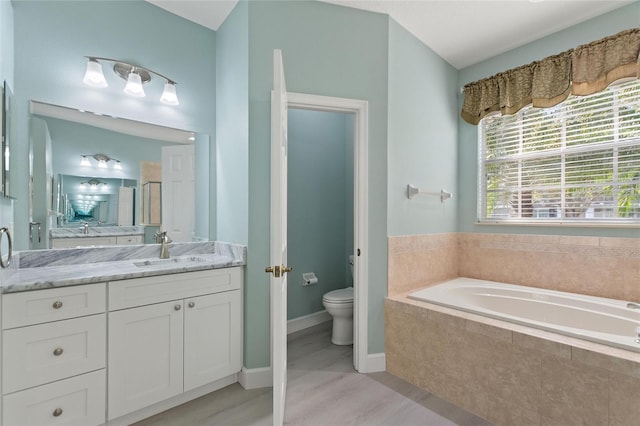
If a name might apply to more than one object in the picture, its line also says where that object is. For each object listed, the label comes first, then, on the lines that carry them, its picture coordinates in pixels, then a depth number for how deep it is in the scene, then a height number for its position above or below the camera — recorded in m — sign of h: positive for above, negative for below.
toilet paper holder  3.20 -0.70
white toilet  2.71 -0.92
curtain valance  2.15 +1.08
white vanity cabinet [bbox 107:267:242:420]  1.64 -0.73
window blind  2.26 +0.43
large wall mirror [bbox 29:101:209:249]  1.87 +0.25
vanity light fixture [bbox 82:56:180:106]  1.95 +0.90
